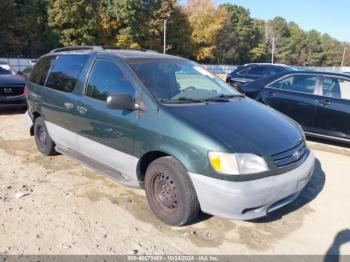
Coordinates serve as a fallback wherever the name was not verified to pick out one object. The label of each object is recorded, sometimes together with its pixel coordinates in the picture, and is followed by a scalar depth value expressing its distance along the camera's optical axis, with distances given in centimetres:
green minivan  324
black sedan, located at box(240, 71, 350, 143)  671
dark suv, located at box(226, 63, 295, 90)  1358
